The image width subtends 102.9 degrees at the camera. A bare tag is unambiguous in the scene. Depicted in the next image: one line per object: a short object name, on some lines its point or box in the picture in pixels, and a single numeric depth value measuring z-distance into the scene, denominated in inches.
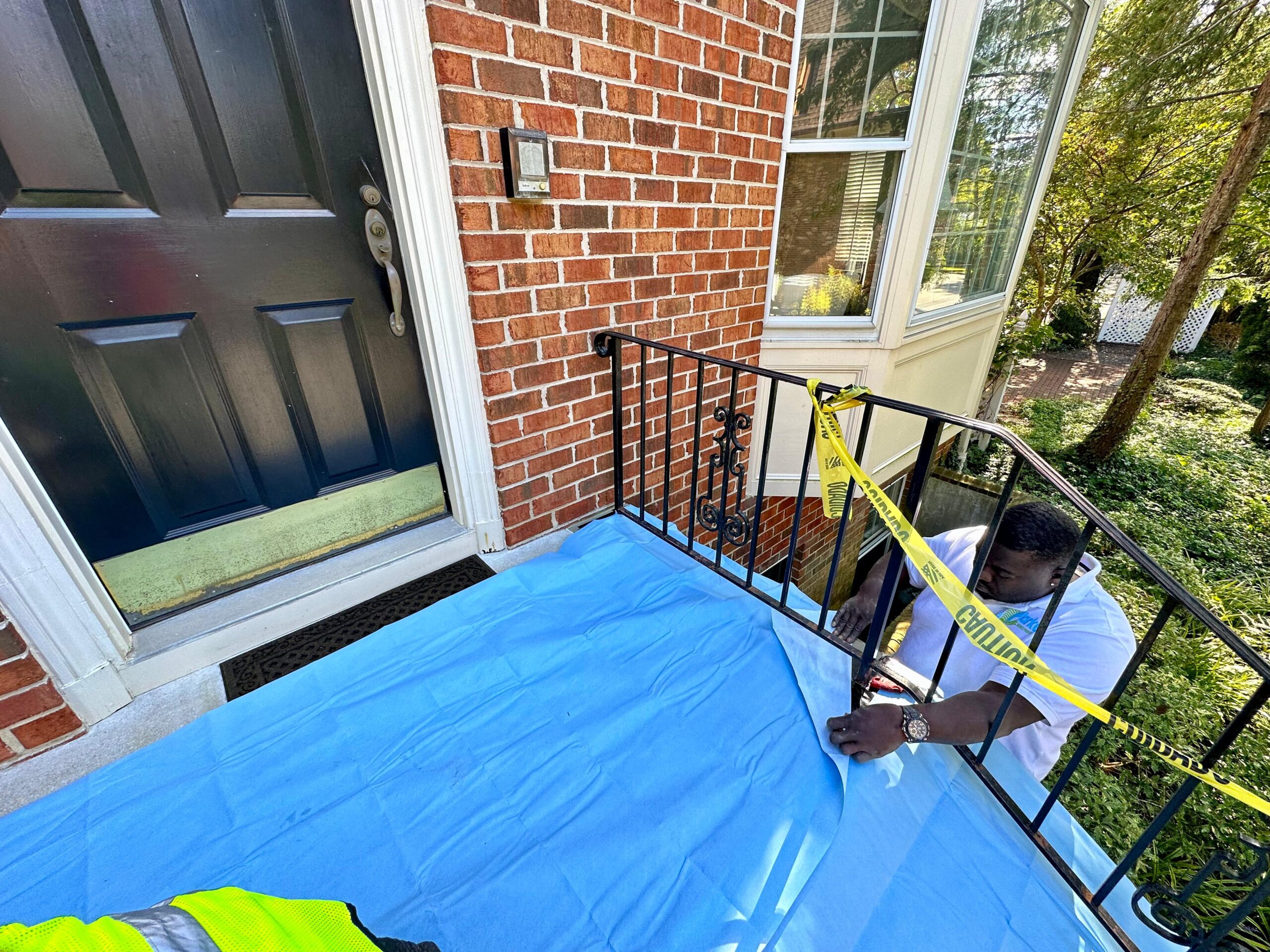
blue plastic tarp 39.4
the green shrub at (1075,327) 499.8
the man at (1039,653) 51.2
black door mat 58.4
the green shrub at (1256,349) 407.8
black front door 45.6
